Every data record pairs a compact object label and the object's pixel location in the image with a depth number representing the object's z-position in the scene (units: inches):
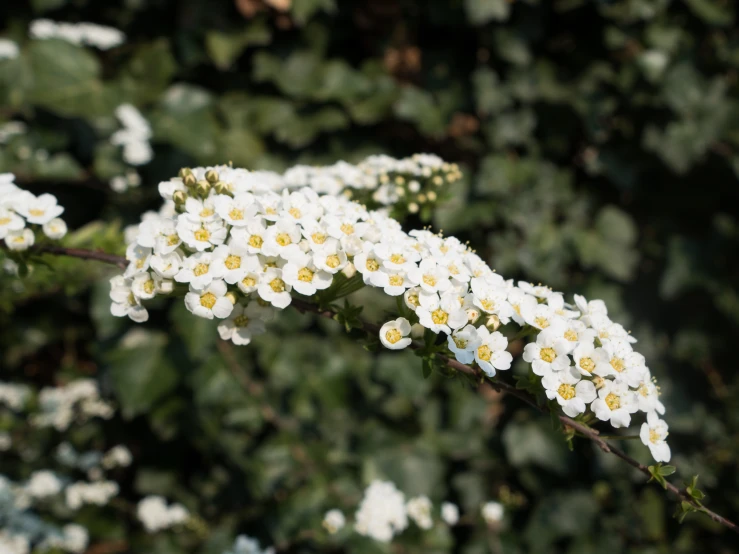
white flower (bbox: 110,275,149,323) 7.5
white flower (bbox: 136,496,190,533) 14.5
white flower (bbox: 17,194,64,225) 7.8
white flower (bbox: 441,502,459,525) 12.7
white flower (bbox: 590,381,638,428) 7.1
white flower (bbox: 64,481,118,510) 14.2
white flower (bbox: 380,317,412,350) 7.2
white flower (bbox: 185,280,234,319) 7.2
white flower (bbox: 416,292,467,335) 7.1
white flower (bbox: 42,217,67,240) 8.2
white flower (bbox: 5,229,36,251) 7.9
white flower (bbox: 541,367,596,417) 7.1
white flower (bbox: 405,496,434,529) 11.9
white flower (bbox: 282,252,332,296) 7.2
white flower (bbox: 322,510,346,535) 11.8
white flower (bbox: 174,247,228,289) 7.1
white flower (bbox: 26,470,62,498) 13.6
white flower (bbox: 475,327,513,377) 7.2
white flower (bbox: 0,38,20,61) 13.0
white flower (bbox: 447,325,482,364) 7.1
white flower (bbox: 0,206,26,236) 7.7
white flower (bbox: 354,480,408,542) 11.2
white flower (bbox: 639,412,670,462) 7.2
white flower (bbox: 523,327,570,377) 7.2
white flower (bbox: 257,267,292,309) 7.2
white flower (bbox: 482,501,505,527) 14.0
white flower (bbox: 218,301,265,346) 7.6
